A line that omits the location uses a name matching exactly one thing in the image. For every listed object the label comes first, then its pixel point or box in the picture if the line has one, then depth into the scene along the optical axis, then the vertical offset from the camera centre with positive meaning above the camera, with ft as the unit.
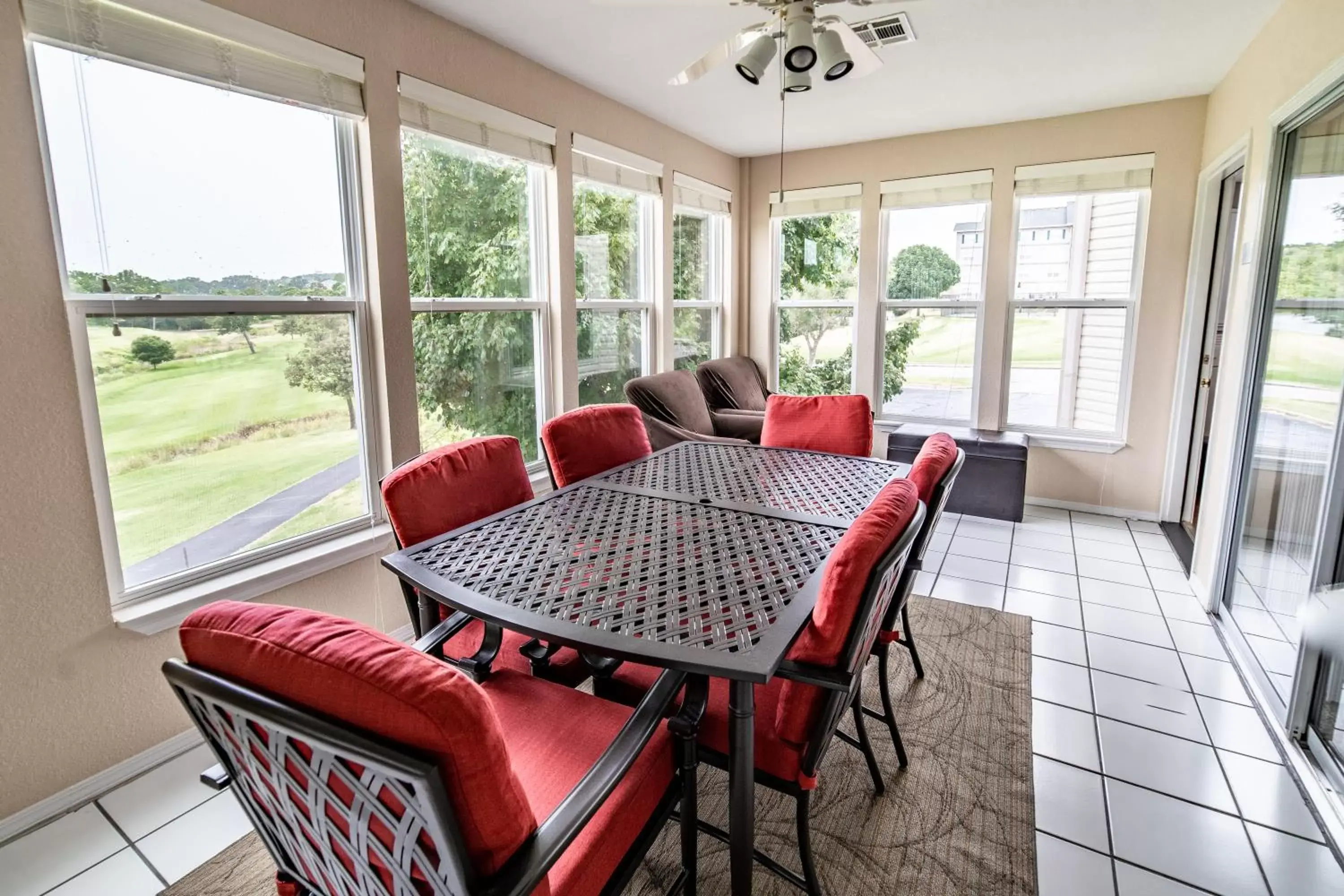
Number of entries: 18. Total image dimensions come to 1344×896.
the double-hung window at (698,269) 15.42 +1.42
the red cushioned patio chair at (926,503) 5.69 -1.50
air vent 8.80 +3.94
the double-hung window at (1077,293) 13.60 +0.67
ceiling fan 6.40 +2.83
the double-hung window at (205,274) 6.02 +0.57
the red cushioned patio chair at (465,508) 5.41 -1.63
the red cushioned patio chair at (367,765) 2.45 -1.68
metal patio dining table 3.97 -1.77
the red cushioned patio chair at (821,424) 9.05 -1.34
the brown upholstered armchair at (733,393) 14.47 -1.55
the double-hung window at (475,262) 9.10 +0.98
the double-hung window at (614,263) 12.21 +1.25
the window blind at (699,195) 14.74 +3.05
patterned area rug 5.27 -4.26
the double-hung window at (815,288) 16.62 +0.99
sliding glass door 6.59 -1.28
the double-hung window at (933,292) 15.08 +0.78
